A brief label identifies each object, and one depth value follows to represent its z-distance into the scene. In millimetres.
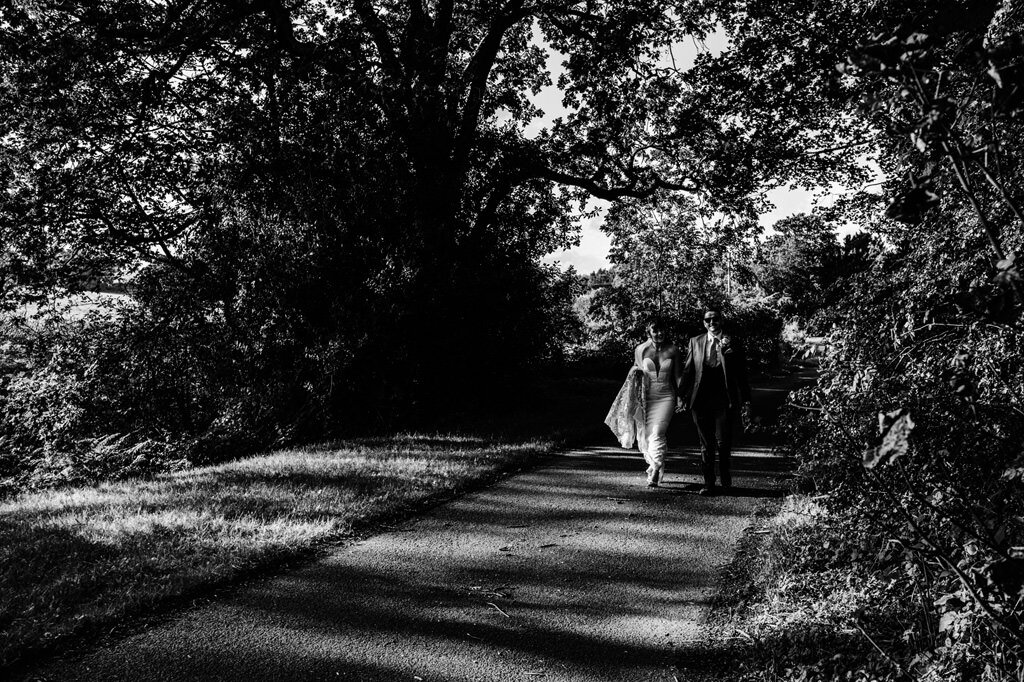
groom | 7781
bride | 8156
